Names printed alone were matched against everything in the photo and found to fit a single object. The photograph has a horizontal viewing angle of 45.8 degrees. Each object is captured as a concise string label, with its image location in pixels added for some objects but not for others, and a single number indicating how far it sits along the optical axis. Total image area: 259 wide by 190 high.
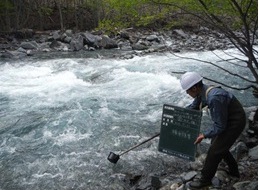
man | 3.74
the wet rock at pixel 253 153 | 5.22
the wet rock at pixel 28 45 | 20.92
